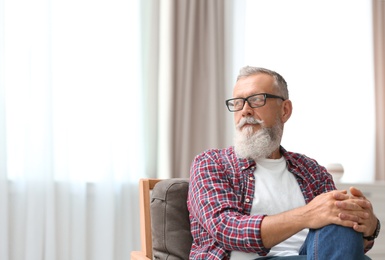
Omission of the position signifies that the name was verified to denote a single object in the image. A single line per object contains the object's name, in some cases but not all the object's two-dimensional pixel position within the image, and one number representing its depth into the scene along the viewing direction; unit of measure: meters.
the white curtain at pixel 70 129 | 3.70
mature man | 2.43
